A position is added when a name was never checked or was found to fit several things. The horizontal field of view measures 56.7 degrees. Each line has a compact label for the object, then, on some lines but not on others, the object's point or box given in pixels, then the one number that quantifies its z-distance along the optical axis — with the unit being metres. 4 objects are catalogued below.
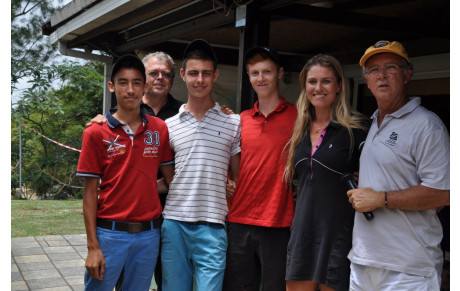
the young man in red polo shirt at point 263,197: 2.59
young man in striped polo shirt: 2.64
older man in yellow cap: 1.92
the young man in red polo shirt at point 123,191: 2.48
